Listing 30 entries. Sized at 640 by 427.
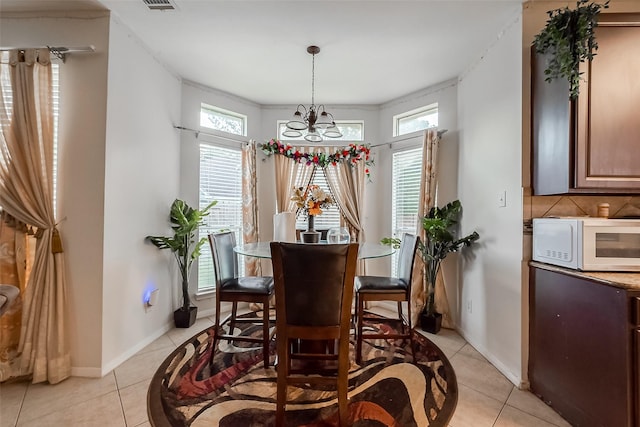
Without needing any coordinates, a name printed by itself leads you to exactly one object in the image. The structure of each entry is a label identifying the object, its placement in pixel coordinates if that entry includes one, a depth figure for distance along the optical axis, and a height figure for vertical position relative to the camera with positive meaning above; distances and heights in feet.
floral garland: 11.61 +2.72
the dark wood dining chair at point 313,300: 5.05 -1.61
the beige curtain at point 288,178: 11.80 +1.68
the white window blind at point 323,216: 12.09 +0.02
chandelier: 8.24 +2.88
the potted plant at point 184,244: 9.18 -1.04
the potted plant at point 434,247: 9.00 -0.98
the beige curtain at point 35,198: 6.43 +0.33
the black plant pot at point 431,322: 9.30 -3.64
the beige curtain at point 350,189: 11.84 +1.22
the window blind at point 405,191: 11.14 +1.12
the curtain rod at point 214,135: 10.35 +3.28
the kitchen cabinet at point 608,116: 5.43 +2.12
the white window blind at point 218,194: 10.95 +0.88
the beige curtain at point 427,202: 9.91 +0.61
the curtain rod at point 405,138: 10.17 +3.33
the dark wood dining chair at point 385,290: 7.17 -1.94
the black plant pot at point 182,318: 9.54 -3.69
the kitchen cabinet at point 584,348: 4.37 -2.41
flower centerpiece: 7.95 +0.39
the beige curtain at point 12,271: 6.48 -1.46
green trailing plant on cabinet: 5.18 +3.60
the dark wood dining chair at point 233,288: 6.97 -1.96
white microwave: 5.07 -0.44
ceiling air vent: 6.52 +5.16
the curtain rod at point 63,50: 6.57 +4.01
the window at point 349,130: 12.52 +4.08
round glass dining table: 6.85 -0.97
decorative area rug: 5.34 -4.00
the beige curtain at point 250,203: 11.37 +0.52
